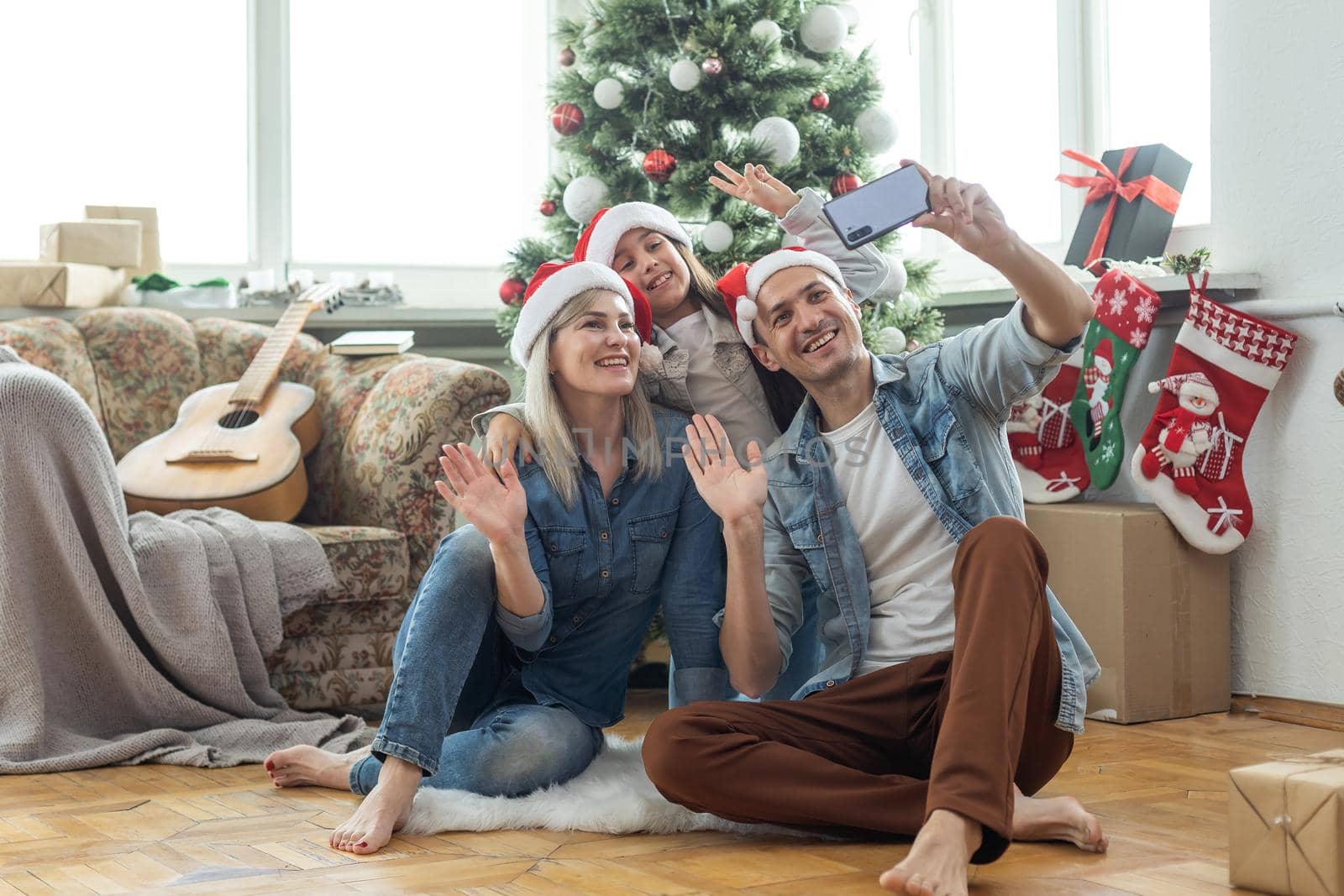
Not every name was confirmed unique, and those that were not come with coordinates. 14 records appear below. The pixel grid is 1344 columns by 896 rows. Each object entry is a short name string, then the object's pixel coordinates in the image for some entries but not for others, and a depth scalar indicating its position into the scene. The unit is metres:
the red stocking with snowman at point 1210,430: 2.51
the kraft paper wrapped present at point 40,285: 3.19
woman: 1.73
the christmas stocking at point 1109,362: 2.62
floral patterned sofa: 2.52
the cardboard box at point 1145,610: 2.50
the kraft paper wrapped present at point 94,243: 3.32
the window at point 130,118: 3.61
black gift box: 2.82
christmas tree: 2.89
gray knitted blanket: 2.14
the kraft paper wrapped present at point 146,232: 3.56
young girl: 1.96
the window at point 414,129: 3.96
